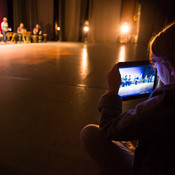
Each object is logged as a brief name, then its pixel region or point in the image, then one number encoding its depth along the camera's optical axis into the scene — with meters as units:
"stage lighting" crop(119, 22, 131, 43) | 11.14
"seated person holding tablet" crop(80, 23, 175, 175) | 0.46
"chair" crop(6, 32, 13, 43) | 8.52
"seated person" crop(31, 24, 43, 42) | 9.39
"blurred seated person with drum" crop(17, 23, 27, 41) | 8.65
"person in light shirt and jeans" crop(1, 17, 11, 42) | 8.04
